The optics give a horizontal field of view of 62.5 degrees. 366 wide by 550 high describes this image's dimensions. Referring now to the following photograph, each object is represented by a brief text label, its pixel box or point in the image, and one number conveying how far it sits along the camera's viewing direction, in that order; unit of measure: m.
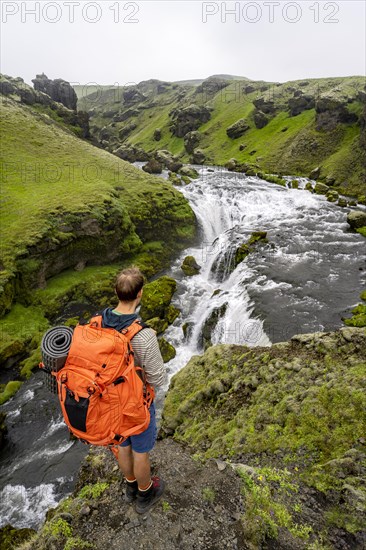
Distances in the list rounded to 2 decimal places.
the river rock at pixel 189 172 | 66.56
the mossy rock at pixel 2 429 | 15.88
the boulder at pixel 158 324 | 22.45
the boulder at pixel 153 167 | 67.56
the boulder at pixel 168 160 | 73.31
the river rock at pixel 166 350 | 20.09
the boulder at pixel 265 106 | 110.31
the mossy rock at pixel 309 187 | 53.12
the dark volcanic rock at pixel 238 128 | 110.31
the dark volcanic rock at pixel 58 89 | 109.38
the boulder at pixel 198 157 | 101.50
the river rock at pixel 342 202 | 43.53
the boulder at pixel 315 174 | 64.07
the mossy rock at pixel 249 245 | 29.41
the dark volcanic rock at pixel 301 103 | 99.94
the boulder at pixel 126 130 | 180.25
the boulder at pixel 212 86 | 166.89
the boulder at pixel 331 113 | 72.16
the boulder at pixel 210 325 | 21.06
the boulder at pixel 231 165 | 78.50
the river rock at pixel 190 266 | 31.52
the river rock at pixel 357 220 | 33.50
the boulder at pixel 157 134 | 145.25
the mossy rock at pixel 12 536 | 9.92
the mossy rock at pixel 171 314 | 23.94
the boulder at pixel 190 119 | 134.12
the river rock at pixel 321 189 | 51.53
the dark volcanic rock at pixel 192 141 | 117.88
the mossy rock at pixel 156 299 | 24.11
